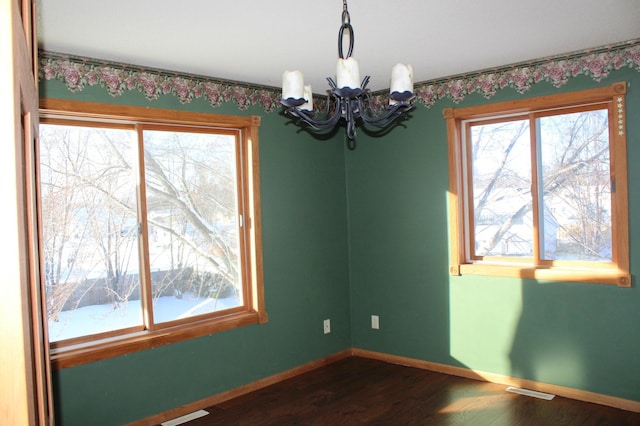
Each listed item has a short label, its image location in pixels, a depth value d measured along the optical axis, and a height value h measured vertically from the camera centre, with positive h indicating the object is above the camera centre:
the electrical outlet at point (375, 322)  4.77 -1.05
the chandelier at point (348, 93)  2.02 +0.44
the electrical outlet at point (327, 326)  4.71 -1.06
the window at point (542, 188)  3.57 +0.06
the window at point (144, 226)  3.28 -0.10
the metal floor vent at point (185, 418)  3.53 -1.38
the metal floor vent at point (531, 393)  3.73 -1.38
